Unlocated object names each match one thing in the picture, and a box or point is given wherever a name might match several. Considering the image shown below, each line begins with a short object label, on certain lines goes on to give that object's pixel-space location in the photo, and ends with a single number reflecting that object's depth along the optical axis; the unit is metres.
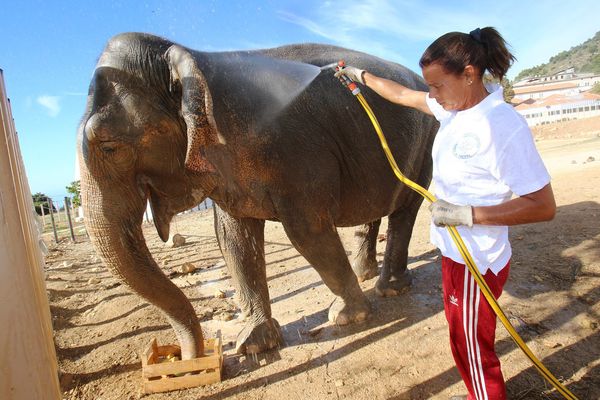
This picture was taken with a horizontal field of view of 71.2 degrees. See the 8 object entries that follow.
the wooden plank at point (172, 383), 3.06
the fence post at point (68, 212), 11.14
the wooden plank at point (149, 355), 3.10
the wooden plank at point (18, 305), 0.87
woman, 1.74
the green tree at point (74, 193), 17.50
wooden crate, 3.06
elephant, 2.57
